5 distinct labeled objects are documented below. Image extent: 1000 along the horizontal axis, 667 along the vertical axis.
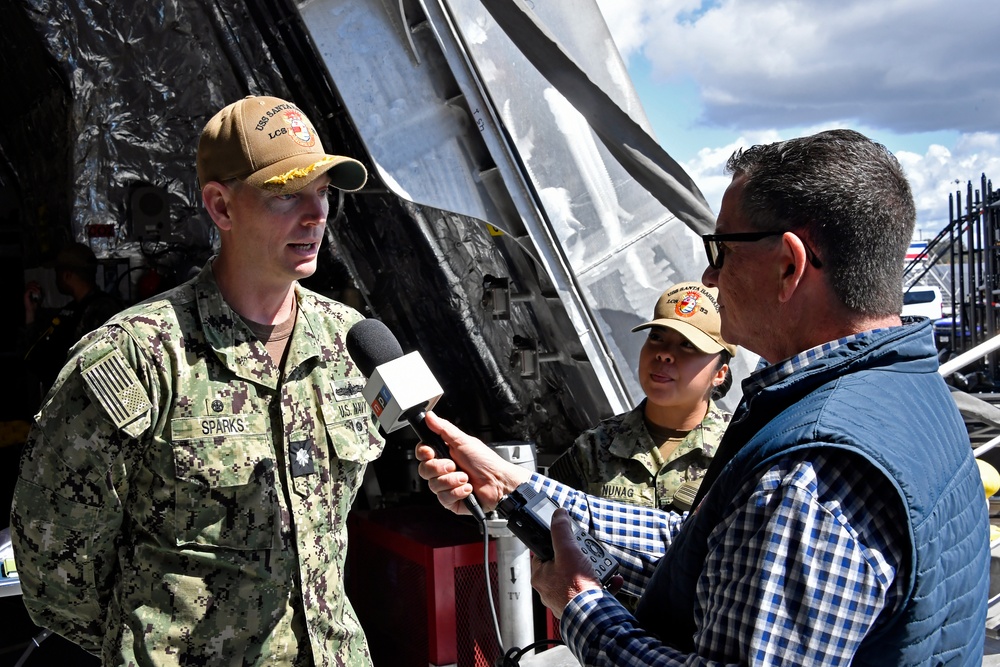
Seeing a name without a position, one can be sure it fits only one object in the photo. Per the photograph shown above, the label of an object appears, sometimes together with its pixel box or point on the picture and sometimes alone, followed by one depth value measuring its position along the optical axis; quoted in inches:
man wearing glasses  42.1
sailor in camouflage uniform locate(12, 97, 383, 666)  71.6
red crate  143.0
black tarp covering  164.9
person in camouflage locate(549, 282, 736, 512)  108.0
